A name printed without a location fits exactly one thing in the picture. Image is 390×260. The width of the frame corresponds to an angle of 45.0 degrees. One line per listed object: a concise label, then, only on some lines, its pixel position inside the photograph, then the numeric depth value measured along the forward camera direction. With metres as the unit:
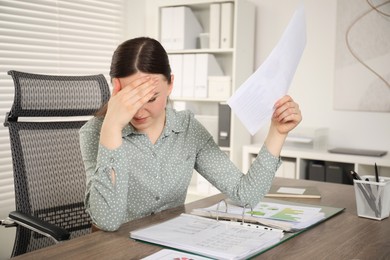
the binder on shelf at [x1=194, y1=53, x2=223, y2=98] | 3.34
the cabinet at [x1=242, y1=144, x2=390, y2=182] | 2.75
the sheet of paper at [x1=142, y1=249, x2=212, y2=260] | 0.98
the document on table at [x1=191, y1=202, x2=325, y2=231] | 1.22
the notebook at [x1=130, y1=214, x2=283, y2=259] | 1.00
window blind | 2.84
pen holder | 1.34
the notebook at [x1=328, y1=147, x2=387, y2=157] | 2.82
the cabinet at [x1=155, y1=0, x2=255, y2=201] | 3.24
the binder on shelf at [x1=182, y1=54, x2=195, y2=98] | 3.39
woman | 1.21
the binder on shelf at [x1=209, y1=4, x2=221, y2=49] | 3.29
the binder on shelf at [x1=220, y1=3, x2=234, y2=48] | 3.23
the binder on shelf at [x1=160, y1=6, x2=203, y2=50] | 3.41
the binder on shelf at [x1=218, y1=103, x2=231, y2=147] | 3.23
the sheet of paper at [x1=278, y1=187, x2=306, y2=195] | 1.67
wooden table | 1.01
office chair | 1.56
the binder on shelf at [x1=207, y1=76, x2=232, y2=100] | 3.29
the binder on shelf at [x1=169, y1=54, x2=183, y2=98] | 3.44
